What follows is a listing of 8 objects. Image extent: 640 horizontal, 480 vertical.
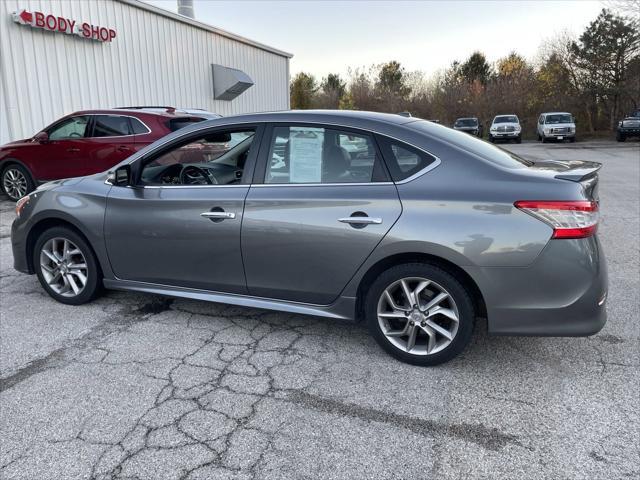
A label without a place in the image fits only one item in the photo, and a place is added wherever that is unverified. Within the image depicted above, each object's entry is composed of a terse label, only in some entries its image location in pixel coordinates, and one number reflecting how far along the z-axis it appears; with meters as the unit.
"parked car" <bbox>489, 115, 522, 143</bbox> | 29.67
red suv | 8.79
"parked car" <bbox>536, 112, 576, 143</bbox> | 28.52
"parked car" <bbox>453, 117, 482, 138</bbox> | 31.91
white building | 11.79
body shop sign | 11.65
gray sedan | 2.95
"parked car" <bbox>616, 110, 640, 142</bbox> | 27.83
